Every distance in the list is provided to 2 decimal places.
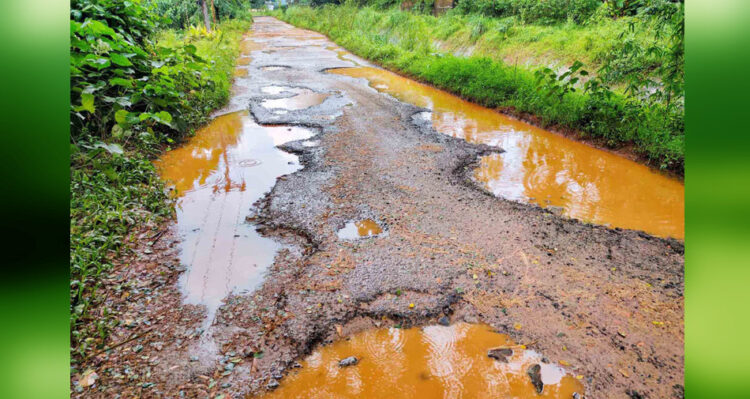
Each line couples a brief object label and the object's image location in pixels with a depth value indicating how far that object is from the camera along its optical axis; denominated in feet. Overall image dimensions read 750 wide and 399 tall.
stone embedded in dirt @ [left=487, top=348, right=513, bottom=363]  7.79
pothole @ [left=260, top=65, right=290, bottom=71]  37.42
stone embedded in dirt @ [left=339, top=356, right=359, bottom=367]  7.73
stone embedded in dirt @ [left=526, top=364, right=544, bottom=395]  7.23
